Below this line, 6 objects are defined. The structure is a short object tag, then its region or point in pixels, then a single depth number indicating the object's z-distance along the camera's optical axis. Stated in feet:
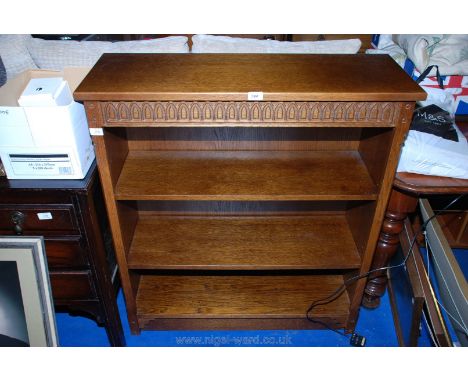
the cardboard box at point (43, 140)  3.53
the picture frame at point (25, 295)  3.93
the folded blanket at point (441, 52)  5.43
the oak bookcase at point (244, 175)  3.49
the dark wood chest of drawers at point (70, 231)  3.79
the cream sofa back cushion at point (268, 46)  5.06
